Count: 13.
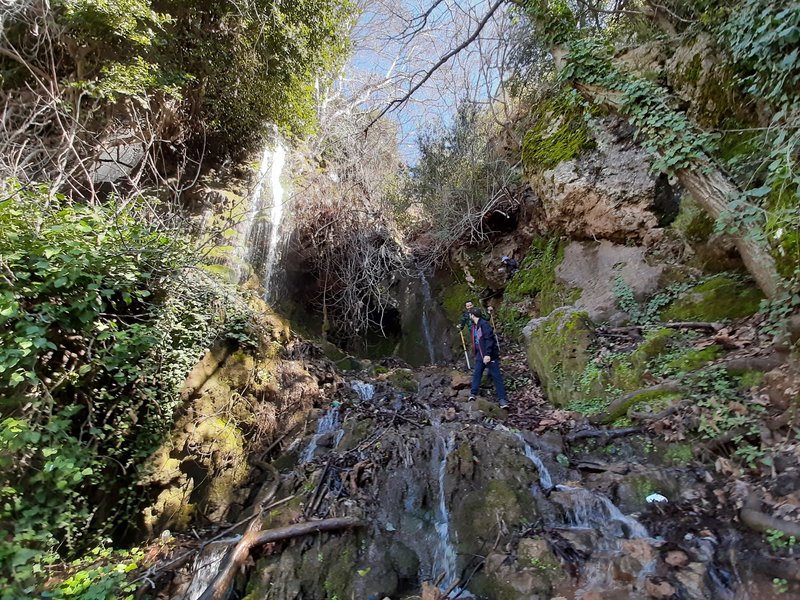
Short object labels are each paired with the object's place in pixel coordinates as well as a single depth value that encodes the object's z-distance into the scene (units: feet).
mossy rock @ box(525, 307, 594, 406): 21.13
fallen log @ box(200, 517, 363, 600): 12.23
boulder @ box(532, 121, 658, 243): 26.20
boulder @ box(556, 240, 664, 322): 24.36
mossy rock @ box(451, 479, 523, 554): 13.46
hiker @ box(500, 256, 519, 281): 36.50
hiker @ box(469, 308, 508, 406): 23.17
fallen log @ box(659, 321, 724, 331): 18.47
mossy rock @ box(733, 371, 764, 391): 14.15
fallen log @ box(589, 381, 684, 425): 16.57
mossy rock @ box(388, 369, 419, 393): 27.58
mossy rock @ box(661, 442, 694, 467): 14.16
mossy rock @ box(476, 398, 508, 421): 21.24
